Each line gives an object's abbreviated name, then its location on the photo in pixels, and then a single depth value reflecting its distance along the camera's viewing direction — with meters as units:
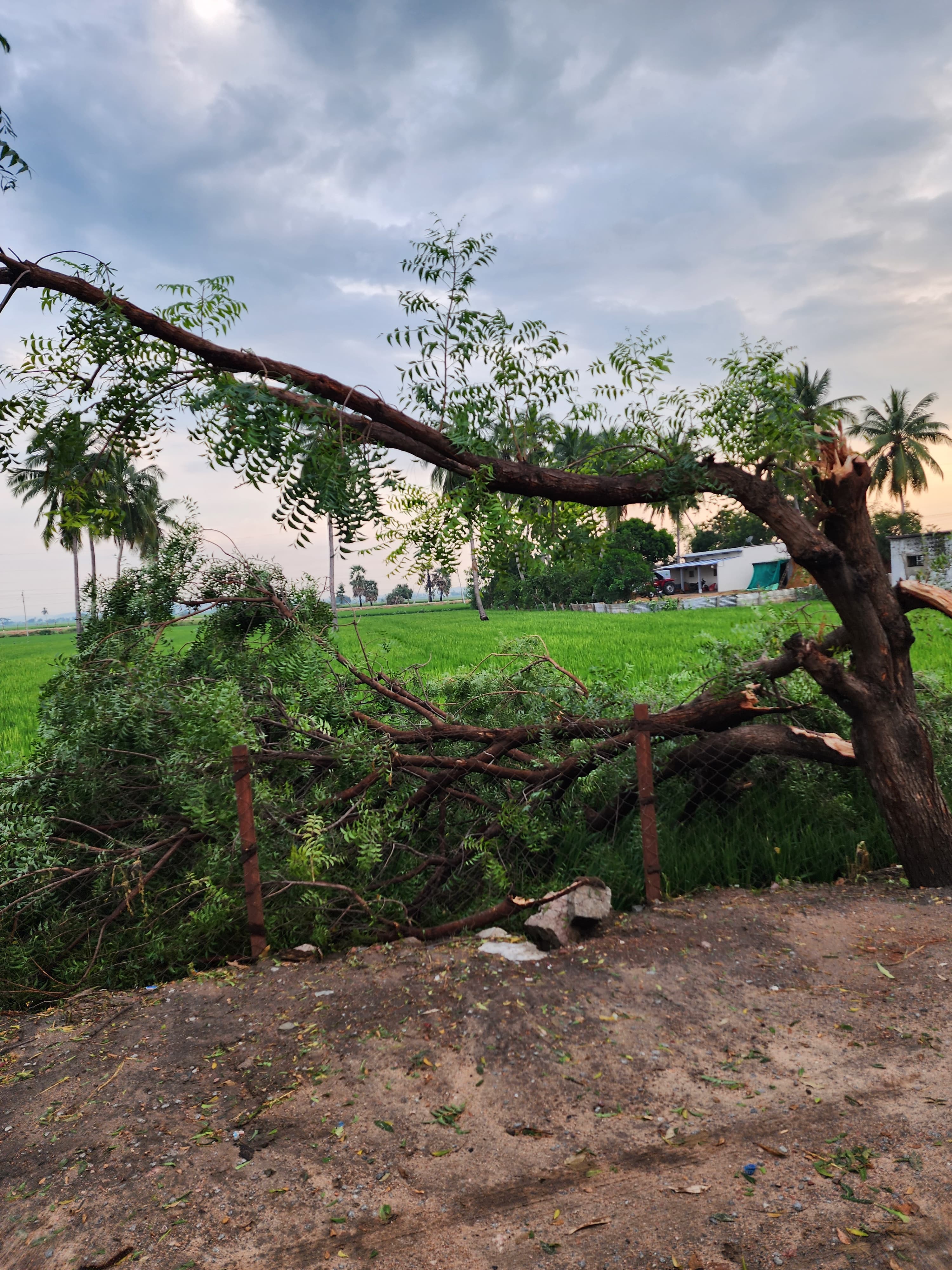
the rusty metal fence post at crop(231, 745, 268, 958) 4.60
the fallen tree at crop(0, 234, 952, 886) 4.57
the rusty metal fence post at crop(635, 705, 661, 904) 5.02
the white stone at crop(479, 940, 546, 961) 4.21
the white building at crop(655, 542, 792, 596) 46.75
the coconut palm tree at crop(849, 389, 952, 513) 41.69
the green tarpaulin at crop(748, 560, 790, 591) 45.75
